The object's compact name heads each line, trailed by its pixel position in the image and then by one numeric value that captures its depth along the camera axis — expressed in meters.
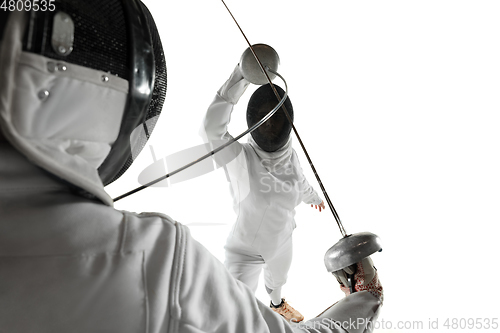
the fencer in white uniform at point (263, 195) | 1.02
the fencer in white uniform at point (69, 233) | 0.30
